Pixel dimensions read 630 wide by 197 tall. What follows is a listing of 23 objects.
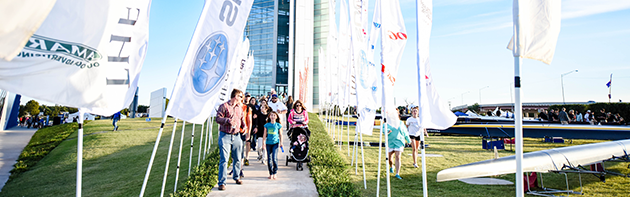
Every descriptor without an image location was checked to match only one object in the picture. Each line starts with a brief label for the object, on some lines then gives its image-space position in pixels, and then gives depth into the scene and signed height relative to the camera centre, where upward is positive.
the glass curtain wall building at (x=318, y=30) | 46.16 +13.56
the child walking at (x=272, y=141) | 7.12 -0.63
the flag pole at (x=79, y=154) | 2.60 -0.35
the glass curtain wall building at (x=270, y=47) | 46.81 +10.99
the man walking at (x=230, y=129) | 5.92 -0.29
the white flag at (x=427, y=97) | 4.18 +0.27
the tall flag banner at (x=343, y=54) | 9.12 +2.63
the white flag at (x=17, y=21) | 1.23 +0.41
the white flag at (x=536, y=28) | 2.69 +0.81
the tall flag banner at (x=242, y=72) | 13.63 +2.32
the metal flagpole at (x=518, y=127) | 2.61 -0.11
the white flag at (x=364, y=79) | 6.88 +0.89
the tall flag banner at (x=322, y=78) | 20.63 +2.71
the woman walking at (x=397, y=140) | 7.71 -0.66
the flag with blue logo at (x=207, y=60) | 3.98 +0.81
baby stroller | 8.21 -0.82
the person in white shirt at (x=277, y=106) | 9.59 +0.30
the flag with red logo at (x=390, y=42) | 5.44 +1.37
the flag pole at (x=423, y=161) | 3.87 -0.63
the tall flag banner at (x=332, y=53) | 15.97 +3.82
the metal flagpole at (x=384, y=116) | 5.40 -0.04
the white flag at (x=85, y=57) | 2.12 +0.46
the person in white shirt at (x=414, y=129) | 8.68 -0.41
